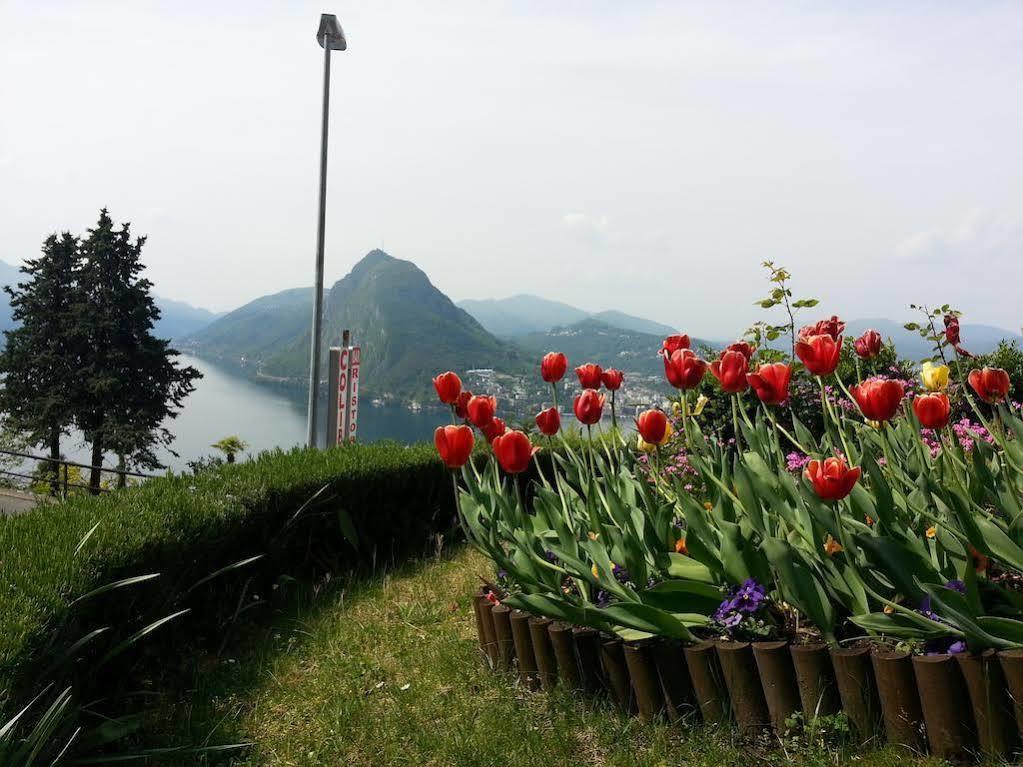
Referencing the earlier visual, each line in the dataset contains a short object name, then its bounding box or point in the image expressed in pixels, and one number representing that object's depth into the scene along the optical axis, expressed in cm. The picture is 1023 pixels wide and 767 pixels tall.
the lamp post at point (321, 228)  1211
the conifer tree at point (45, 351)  3916
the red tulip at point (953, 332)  423
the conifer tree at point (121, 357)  3900
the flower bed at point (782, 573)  314
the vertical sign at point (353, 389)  1177
